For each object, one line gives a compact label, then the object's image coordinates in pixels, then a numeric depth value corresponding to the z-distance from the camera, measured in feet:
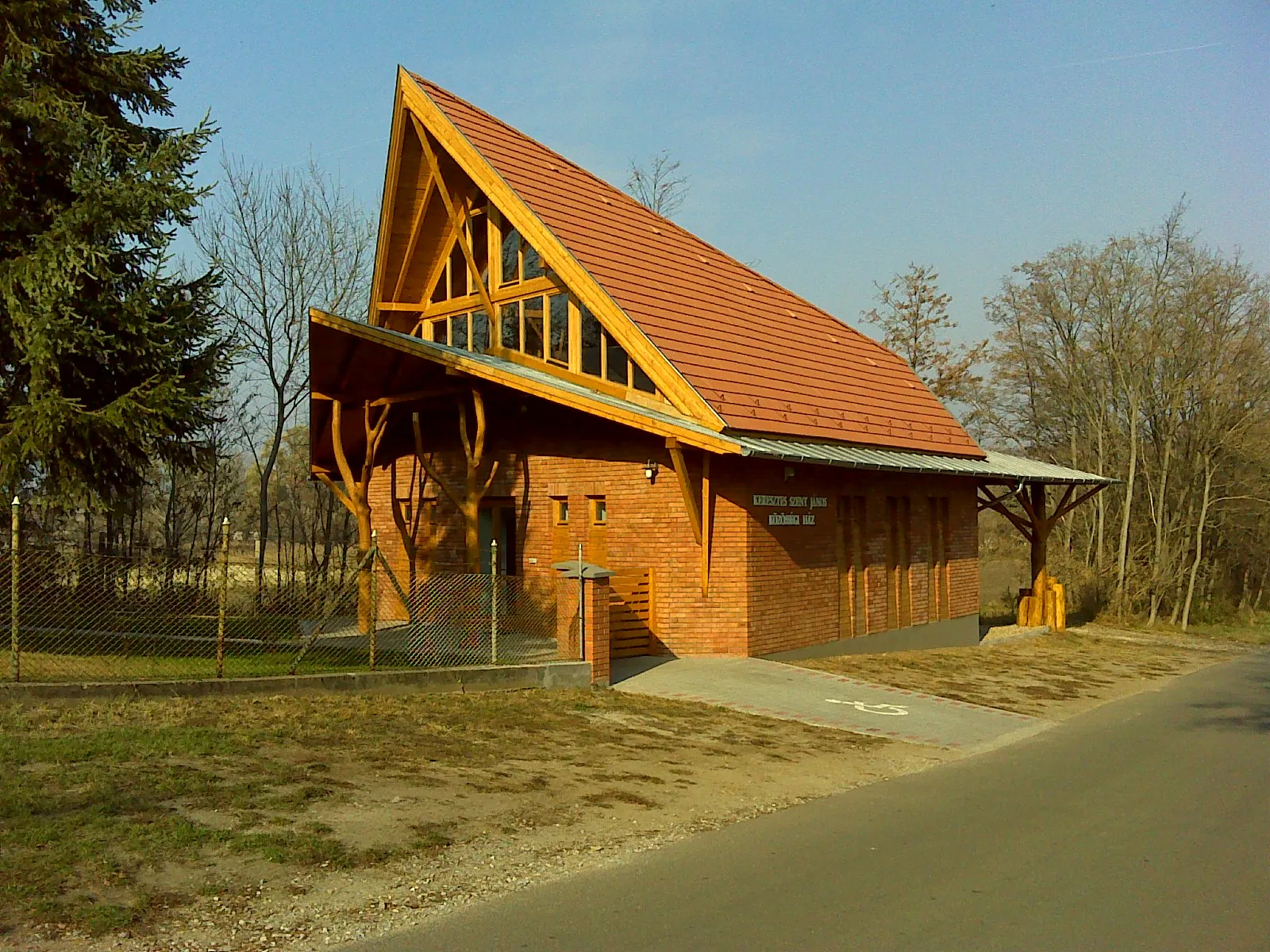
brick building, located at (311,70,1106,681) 53.83
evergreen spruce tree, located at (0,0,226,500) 42.91
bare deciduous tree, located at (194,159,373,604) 102.73
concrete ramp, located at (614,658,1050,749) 41.34
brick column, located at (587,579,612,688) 45.83
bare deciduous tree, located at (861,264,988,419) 149.28
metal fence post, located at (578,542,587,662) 45.75
